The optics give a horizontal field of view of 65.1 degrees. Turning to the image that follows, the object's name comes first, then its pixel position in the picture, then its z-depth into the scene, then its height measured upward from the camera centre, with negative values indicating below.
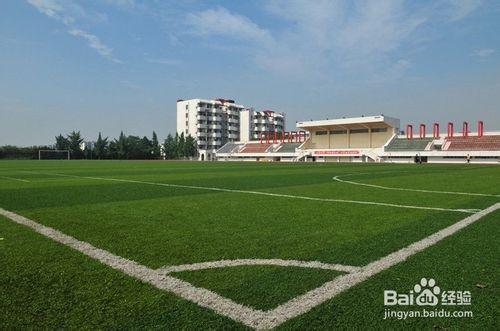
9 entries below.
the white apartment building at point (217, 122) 111.06 +9.11
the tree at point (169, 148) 101.88 +1.23
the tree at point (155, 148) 103.88 +1.27
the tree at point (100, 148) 95.31 +1.28
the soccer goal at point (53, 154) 87.28 -0.12
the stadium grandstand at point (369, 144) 58.09 +1.20
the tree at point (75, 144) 95.69 +2.33
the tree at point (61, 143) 96.06 +2.59
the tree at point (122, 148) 97.19 +1.25
